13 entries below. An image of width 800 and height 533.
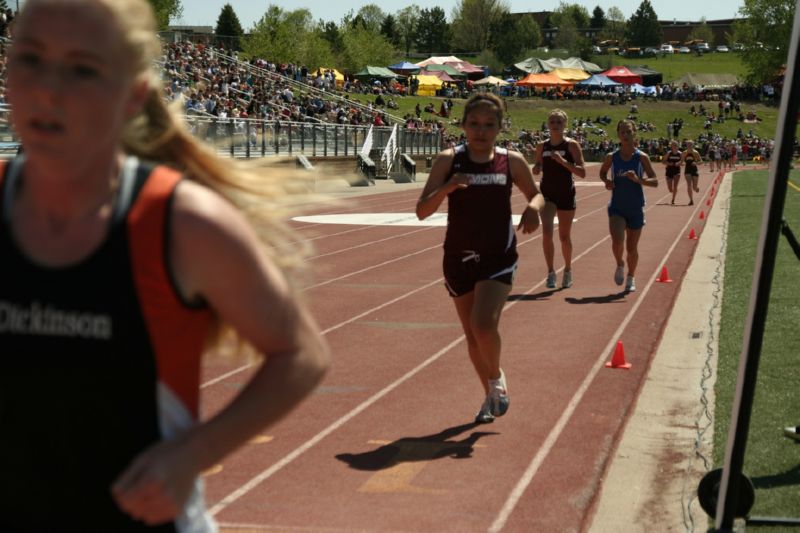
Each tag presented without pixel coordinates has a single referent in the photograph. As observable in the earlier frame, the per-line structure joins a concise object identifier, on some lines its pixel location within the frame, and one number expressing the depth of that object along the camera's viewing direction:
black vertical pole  4.43
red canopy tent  94.19
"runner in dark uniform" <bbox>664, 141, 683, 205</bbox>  33.25
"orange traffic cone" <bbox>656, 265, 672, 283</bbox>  16.55
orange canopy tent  87.56
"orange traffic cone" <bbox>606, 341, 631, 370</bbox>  10.23
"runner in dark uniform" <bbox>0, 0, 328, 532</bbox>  1.97
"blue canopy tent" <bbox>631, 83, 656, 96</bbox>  101.81
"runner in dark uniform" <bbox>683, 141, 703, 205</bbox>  34.01
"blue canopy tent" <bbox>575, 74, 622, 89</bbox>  90.06
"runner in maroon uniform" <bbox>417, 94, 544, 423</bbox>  7.92
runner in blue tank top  14.44
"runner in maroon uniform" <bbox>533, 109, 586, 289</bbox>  14.23
